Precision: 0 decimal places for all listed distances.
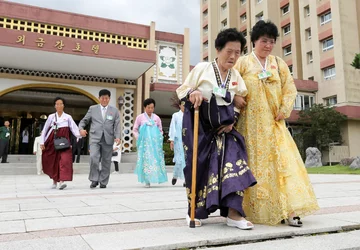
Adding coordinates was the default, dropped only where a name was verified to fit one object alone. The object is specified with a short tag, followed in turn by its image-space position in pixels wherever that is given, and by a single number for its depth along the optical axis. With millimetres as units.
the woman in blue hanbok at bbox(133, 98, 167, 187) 5934
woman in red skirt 5516
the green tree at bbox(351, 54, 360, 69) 12422
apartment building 21078
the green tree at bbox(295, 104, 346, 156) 19875
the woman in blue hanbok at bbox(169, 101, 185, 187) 6168
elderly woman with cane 2398
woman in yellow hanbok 2523
